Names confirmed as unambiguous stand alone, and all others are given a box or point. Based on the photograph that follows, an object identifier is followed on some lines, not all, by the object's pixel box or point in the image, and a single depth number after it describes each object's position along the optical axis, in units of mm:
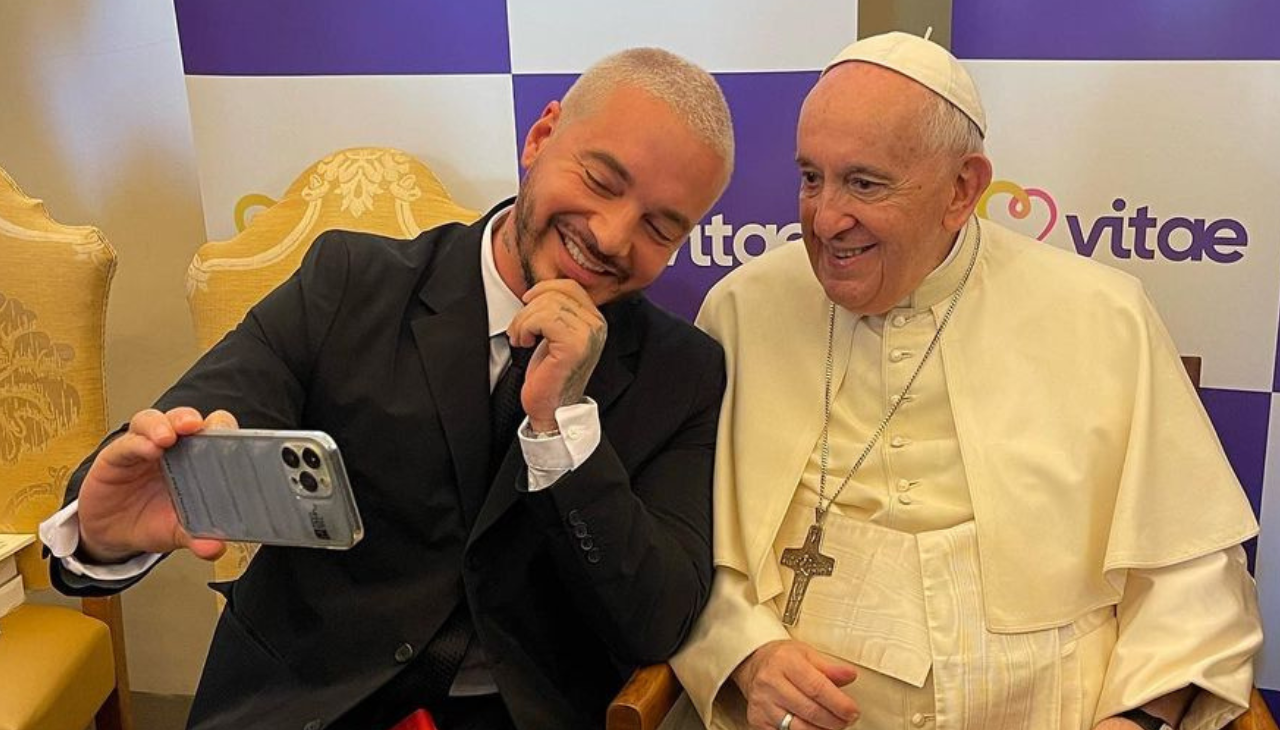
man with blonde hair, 1775
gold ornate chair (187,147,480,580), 2438
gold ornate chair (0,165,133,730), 2377
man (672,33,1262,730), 1825
